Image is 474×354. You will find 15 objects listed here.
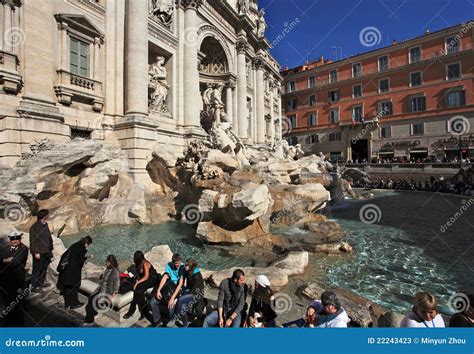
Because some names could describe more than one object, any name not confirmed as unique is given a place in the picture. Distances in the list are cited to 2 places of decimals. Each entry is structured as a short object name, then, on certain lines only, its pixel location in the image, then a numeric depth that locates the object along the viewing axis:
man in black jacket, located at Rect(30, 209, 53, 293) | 3.70
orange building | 24.03
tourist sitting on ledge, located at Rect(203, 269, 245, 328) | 2.96
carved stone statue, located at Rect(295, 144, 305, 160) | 21.38
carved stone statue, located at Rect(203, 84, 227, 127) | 18.41
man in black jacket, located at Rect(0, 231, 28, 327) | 2.87
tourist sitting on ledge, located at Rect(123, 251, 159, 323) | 3.23
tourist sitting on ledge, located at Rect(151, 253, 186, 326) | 3.16
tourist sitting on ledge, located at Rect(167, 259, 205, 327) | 3.16
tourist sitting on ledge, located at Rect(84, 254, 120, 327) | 3.13
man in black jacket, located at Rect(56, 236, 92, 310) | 3.30
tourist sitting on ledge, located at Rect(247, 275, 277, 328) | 3.00
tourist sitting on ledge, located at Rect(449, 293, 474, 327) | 2.30
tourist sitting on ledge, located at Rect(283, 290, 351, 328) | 2.58
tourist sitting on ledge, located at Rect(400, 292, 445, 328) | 2.39
